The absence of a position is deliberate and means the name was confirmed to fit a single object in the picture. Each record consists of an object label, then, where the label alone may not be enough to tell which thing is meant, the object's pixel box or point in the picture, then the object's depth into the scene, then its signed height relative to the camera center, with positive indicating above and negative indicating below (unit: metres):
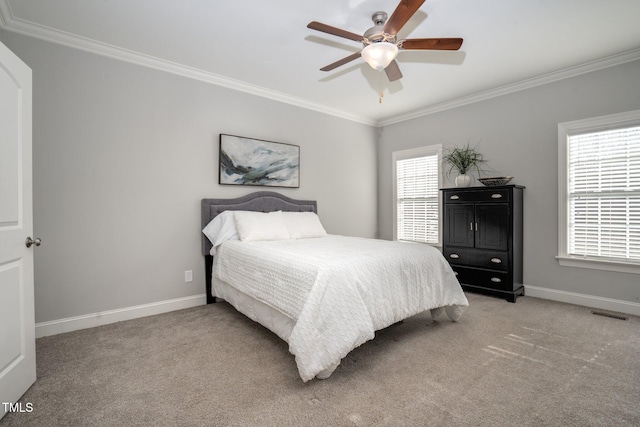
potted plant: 4.01 +0.65
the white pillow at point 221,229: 3.27 -0.21
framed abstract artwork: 3.61 +0.60
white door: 1.63 -0.14
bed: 1.85 -0.53
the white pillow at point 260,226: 3.24 -0.19
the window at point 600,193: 3.08 +0.17
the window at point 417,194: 4.68 +0.24
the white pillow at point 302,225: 3.58 -0.19
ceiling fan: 2.00 +1.18
